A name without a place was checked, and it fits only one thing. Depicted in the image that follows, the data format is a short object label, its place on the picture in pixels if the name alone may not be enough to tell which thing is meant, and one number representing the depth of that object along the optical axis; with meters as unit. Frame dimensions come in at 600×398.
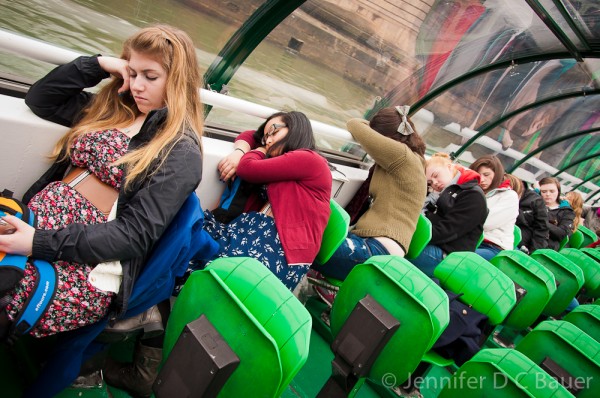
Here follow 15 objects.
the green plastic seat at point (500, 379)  1.45
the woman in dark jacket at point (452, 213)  3.34
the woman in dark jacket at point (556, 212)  6.03
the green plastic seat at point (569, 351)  1.92
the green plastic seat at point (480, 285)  2.34
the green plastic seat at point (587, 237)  7.51
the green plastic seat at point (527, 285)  2.71
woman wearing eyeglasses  2.02
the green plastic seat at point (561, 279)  3.47
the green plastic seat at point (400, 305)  1.67
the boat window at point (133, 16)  3.19
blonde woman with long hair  1.31
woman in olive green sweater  2.70
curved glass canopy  3.29
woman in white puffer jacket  3.98
